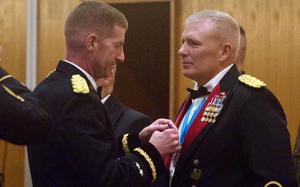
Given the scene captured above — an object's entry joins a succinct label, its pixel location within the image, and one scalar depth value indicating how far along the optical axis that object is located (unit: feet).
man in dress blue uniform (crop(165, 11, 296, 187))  21.25
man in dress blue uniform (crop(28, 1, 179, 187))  20.96
